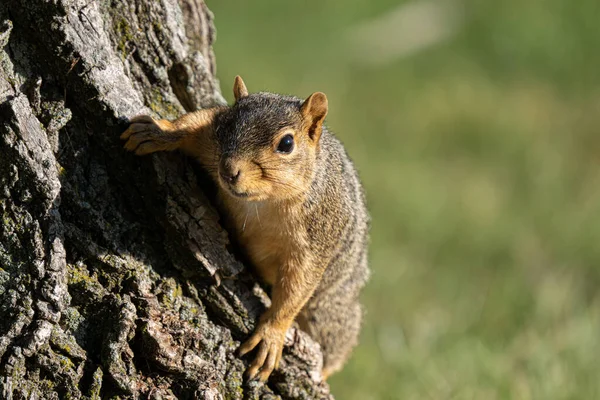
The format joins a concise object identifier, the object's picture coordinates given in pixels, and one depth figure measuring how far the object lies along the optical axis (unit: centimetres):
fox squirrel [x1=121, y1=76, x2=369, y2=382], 464
